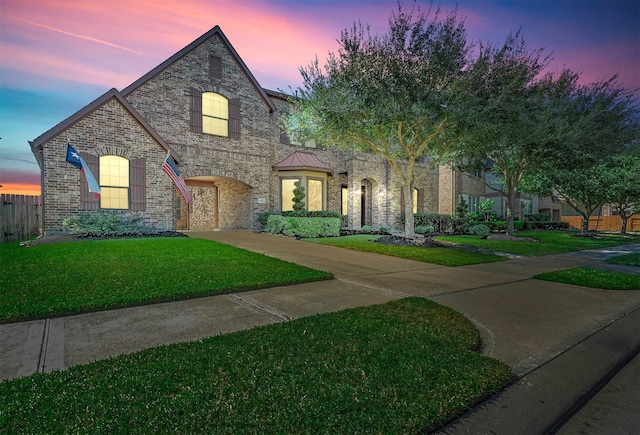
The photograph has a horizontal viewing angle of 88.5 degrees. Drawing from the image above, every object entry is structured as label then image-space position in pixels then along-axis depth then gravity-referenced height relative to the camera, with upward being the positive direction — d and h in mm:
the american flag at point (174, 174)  13148 +1445
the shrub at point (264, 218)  17812 -378
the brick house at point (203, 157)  12878 +2626
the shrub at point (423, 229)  19594 -1005
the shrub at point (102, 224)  12500 -590
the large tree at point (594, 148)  15929 +3386
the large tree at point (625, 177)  17750 +1998
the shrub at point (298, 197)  17823 +752
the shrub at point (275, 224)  16286 -636
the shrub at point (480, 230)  20306 -1075
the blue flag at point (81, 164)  11422 +1633
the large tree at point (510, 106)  12062 +4245
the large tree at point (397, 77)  11773 +5003
